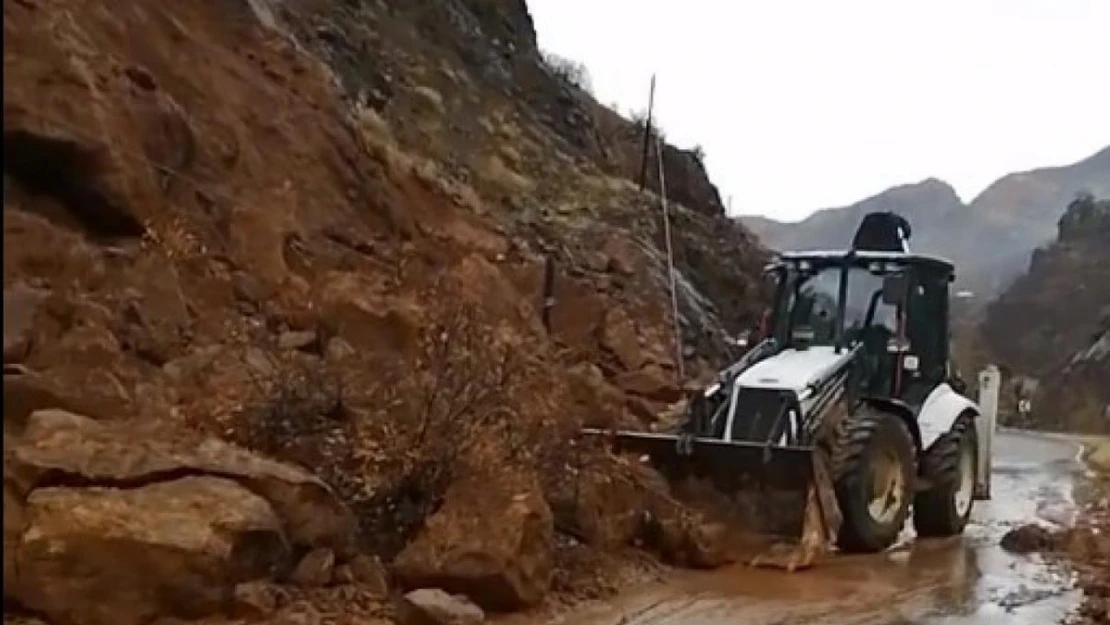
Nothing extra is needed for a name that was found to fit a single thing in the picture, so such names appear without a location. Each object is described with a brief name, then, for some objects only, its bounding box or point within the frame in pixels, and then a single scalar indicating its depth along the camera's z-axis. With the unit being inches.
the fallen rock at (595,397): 579.8
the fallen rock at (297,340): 452.1
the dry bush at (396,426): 370.9
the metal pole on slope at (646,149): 1171.9
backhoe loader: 470.6
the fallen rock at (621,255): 832.9
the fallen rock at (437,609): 323.6
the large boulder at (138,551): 273.3
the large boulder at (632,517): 437.1
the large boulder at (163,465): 294.7
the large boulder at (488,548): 350.6
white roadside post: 626.6
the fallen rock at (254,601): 301.9
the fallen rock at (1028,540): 523.8
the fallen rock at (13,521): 255.6
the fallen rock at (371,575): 337.1
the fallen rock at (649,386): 676.1
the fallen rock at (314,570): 326.0
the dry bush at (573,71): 1508.4
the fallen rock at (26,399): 297.9
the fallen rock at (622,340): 719.7
